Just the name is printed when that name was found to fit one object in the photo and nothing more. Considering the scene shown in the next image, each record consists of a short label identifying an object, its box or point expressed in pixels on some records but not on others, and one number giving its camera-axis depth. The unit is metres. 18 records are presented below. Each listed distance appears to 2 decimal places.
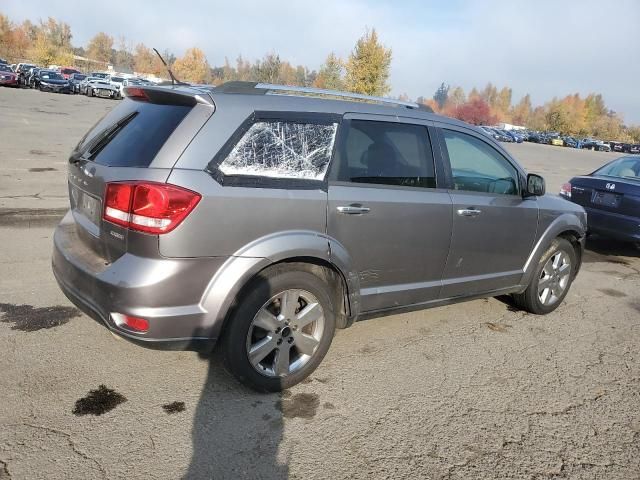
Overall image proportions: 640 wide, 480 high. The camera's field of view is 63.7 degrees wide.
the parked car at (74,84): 41.25
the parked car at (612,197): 6.86
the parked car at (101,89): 40.16
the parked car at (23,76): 39.87
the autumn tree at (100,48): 115.38
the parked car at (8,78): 36.66
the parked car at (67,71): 57.46
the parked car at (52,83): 39.31
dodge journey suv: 2.74
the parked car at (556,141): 77.12
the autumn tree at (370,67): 49.78
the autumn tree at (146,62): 100.75
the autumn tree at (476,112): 106.56
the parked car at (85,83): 40.72
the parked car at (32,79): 40.41
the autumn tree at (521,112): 157.50
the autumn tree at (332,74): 60.42
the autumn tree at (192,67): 96.17
